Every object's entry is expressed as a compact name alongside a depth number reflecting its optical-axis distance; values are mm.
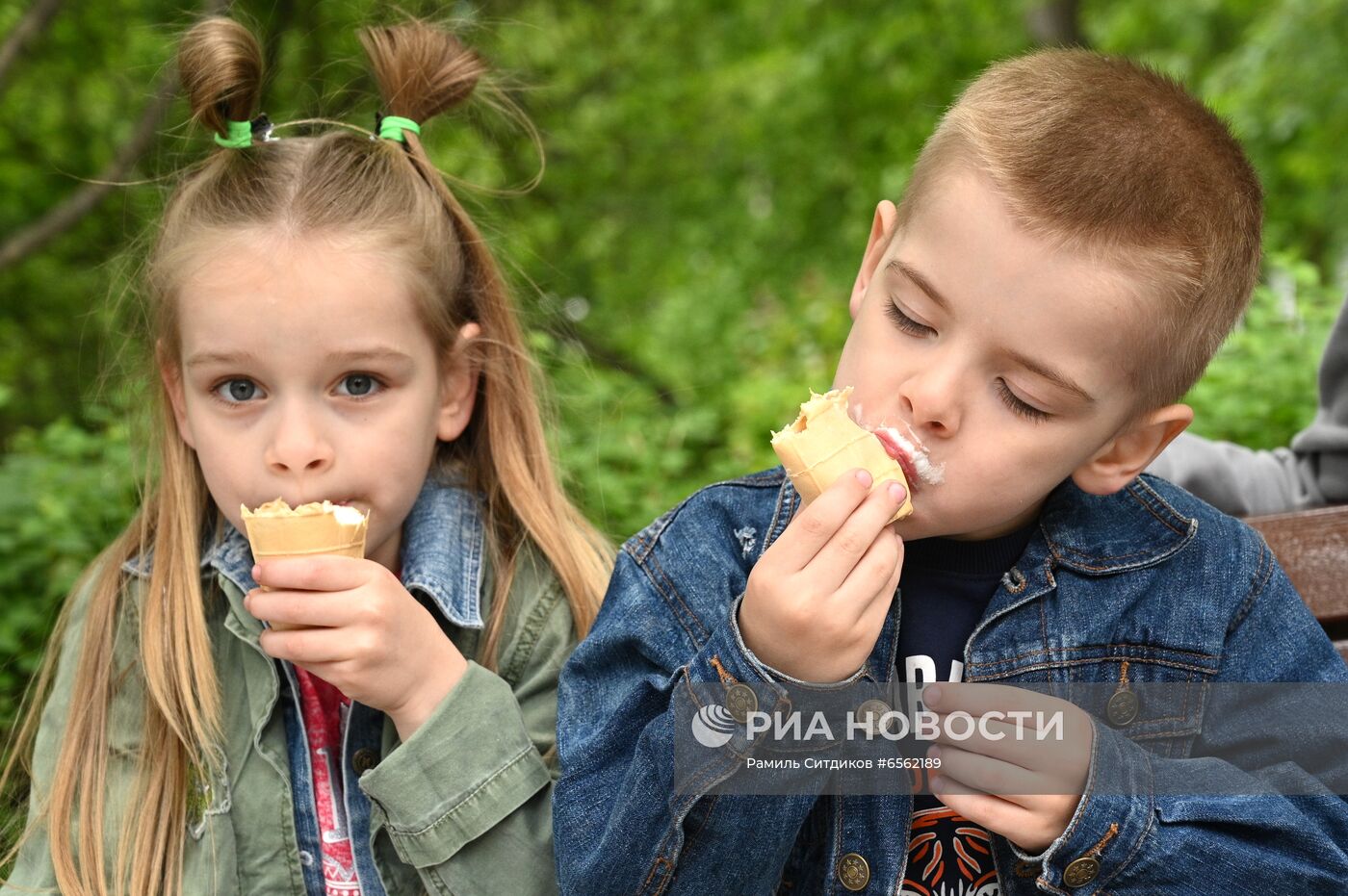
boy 1826
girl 2135
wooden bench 2578
